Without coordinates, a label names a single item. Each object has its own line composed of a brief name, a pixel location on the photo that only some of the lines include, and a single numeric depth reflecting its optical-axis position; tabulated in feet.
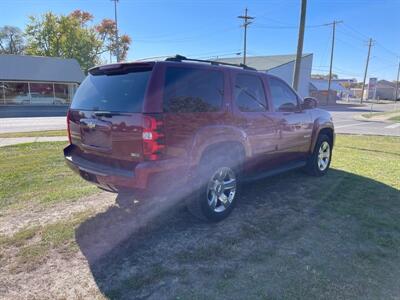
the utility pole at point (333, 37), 152.68
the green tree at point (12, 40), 191.52
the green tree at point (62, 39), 153.17
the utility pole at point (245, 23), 120.31
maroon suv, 10.19
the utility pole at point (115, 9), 117.08
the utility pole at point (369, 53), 190.28
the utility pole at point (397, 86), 246.06
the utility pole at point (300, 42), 39.73
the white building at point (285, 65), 149.38
